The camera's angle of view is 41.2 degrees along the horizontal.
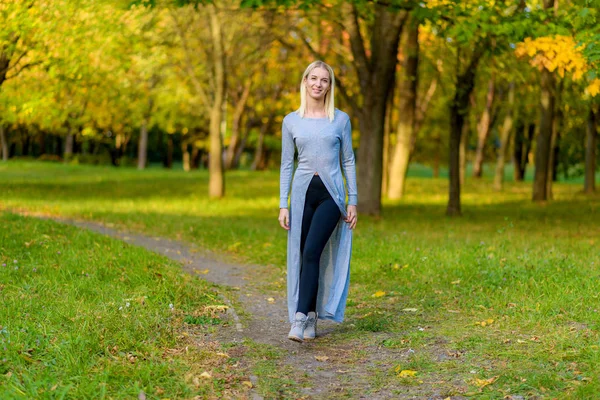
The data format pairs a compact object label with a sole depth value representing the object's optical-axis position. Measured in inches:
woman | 255.3
